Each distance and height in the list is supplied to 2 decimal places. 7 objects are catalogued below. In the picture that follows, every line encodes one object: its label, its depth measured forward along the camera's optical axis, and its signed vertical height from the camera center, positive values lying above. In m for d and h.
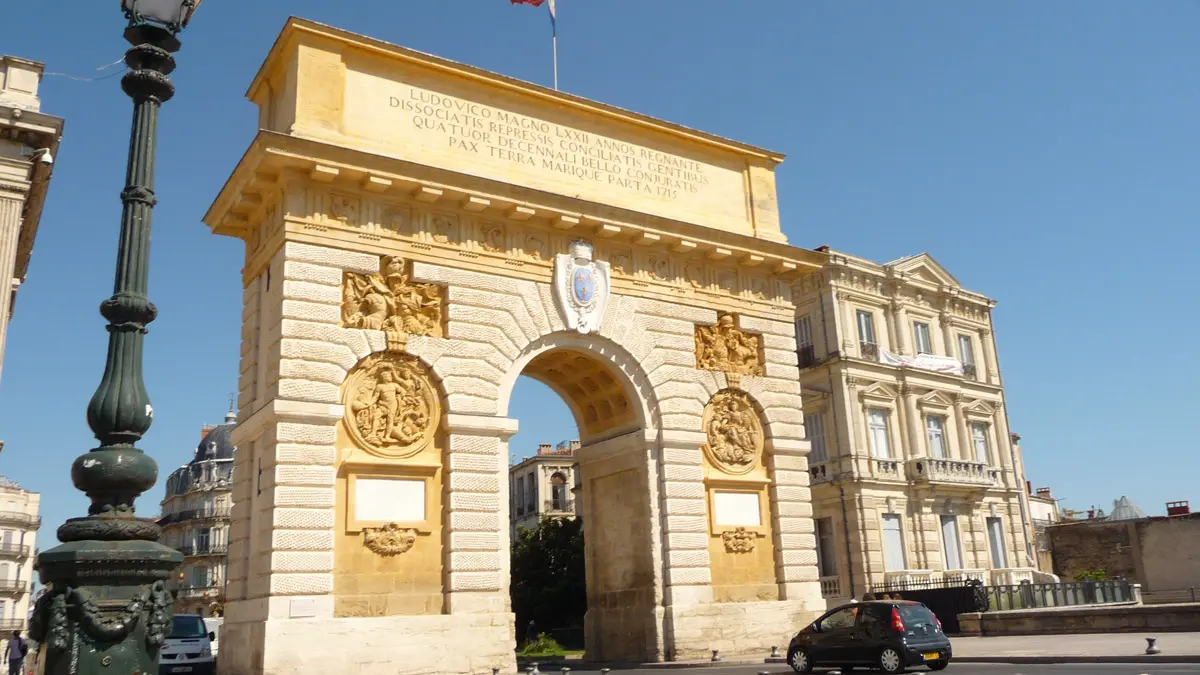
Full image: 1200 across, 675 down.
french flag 20.89 +12.55
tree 36.41 +0.87
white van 18.36 -0.65
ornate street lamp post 6.13 +0.73
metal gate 25.91 -0.45
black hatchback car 14.98 -0.83
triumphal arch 15.92 +4.50
